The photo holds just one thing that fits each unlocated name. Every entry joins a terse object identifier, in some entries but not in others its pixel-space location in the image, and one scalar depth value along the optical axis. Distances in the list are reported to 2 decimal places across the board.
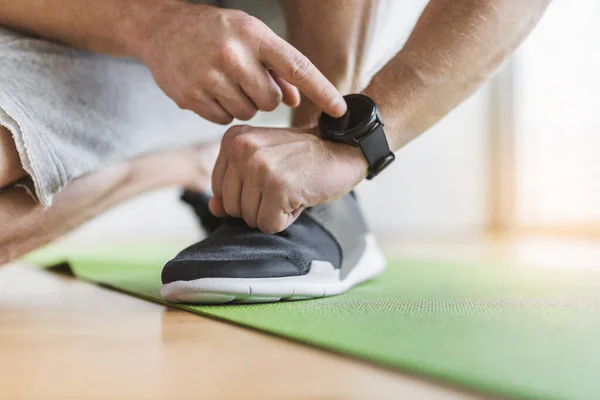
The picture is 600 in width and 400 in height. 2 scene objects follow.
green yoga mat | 0.44
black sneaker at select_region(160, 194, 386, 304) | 0.71
